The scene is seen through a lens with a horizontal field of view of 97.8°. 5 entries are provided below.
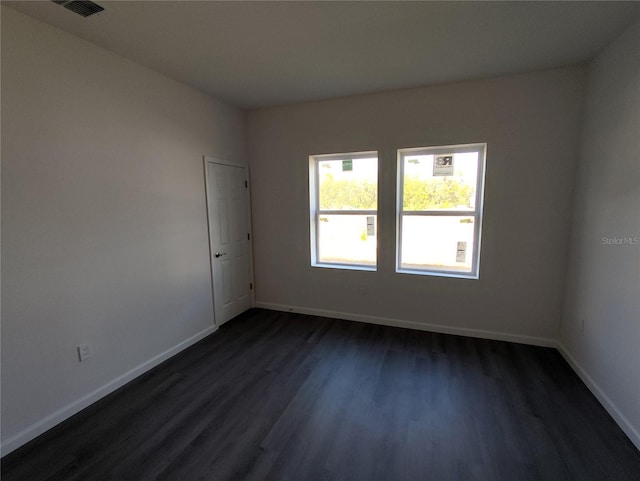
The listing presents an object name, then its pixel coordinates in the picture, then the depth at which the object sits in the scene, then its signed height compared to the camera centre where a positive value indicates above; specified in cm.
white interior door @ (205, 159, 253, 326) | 333 -40
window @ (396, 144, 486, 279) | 305 -4
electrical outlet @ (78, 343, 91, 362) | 210 -109
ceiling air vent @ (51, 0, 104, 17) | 165 +121
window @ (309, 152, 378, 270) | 345 -4
